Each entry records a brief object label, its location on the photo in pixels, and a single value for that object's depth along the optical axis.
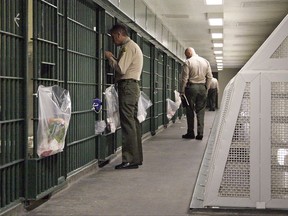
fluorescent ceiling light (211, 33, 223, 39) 12.28
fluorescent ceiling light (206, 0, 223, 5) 7.89
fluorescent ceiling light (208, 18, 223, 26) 9.66
